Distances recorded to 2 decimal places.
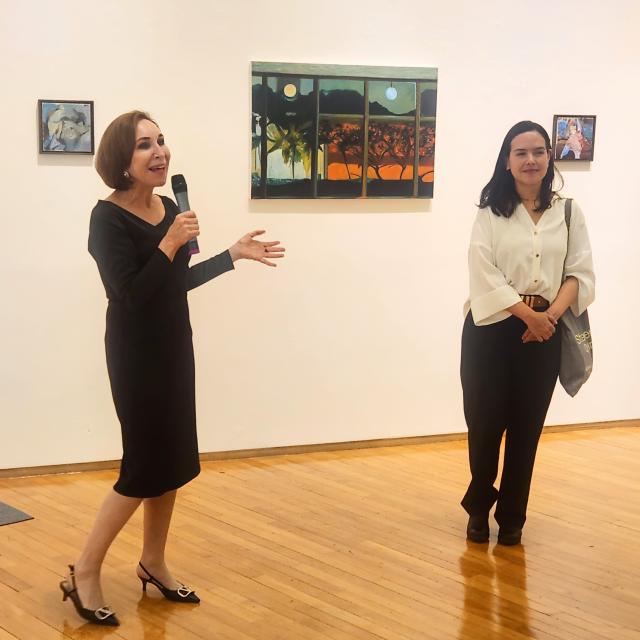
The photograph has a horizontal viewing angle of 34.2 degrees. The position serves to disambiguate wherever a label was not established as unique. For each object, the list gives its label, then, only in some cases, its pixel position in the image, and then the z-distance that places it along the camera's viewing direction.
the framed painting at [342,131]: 5.47
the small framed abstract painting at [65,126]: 5.06
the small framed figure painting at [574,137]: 6.13
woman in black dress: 3.26
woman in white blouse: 4.12
